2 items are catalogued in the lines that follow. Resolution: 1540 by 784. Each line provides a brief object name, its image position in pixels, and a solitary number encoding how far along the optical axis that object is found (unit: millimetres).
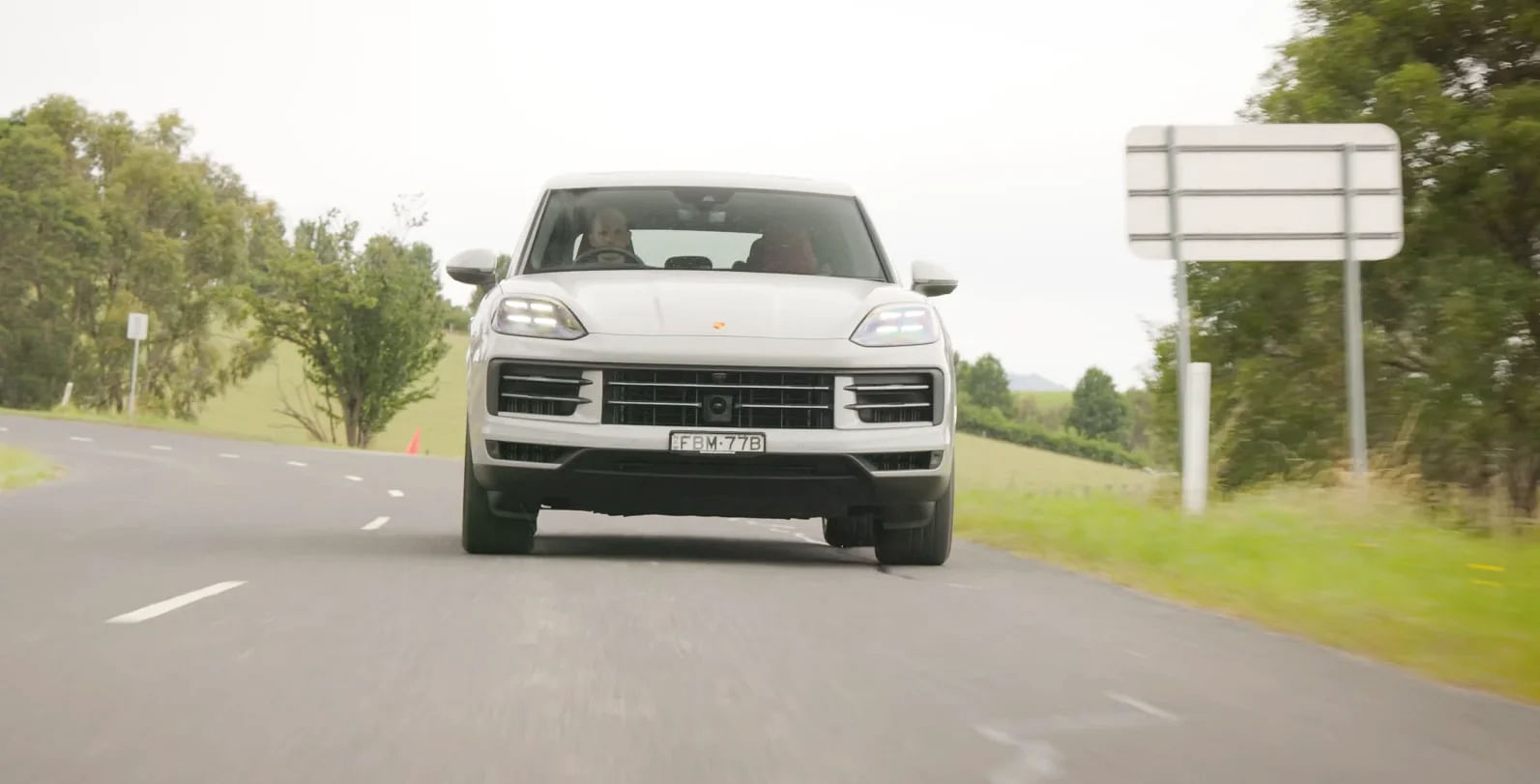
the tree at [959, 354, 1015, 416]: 145125
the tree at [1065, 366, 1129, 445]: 135362
